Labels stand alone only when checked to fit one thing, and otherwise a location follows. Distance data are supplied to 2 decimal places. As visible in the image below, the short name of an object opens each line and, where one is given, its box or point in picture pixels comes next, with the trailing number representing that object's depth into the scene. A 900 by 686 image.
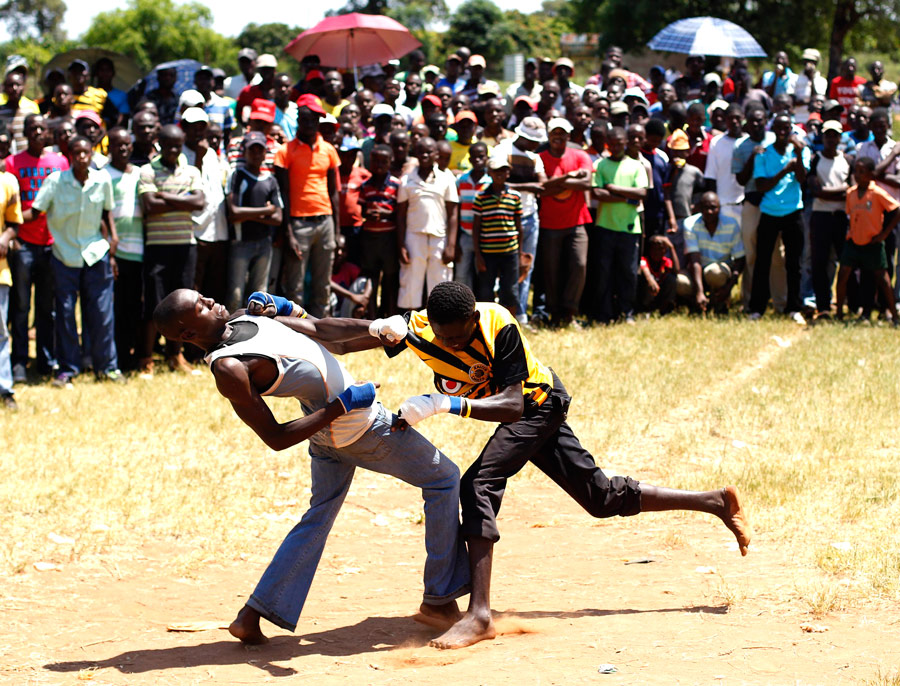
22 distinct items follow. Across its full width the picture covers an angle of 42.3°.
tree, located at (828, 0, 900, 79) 33.91
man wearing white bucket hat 12.49
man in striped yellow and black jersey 5.28
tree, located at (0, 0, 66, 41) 100.14
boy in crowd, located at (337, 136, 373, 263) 12.53
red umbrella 16.50
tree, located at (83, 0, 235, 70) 76.81
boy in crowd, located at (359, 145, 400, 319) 12.27
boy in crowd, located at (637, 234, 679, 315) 13.47
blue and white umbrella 18.52
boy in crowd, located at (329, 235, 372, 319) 12.44
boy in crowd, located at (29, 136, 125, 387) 10.36
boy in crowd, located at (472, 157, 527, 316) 12.03
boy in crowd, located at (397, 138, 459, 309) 12.14
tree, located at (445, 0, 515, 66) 63.22
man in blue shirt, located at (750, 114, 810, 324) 13.06
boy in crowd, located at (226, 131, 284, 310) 11.18
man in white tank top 5.09
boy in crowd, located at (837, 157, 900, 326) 12.89
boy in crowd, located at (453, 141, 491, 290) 12.43
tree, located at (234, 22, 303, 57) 81.31
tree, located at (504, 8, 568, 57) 64.38
